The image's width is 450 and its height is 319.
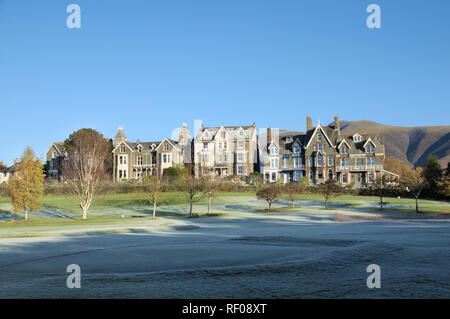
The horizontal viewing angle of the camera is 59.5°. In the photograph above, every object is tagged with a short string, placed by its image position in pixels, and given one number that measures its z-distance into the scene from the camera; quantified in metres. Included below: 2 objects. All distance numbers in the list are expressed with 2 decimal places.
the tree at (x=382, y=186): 49.19
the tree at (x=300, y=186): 59.19
